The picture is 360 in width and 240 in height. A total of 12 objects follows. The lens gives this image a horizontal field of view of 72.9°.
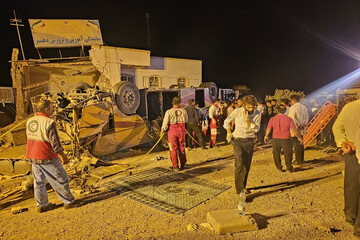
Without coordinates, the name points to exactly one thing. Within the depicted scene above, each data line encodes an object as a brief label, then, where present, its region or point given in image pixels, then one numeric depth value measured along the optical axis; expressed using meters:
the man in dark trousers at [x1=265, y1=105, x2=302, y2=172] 5.89
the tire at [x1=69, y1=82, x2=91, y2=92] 9.21
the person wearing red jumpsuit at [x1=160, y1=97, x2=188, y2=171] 6.30
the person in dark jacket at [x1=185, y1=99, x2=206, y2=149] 8.90
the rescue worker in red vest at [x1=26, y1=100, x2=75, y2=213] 3.91
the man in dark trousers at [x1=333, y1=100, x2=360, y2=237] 3.17
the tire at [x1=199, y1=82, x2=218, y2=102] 12.10
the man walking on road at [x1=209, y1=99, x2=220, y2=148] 9.38
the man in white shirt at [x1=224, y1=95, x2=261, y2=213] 4.28
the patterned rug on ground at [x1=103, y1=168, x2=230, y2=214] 4.39
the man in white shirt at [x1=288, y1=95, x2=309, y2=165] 6.43
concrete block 3.33
